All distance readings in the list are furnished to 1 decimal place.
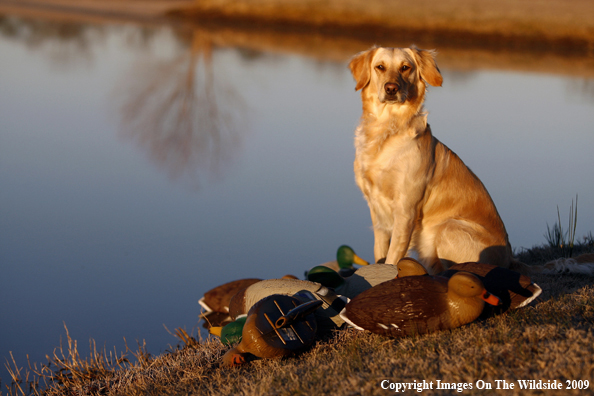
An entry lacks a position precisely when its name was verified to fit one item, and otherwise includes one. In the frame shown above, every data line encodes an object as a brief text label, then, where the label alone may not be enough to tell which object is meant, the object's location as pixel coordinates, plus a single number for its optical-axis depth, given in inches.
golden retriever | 320.8
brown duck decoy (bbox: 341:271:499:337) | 227.0
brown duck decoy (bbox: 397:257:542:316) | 247.6
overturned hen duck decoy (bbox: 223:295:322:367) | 234.4
